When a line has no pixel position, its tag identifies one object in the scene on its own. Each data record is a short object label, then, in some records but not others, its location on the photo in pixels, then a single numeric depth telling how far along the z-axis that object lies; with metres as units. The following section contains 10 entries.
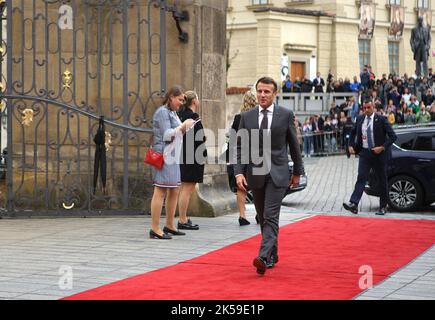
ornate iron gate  14.50
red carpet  8.74
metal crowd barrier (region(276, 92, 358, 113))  41.22
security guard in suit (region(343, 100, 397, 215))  16.16
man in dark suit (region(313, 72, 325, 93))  41.69
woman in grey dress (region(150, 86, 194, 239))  12.05
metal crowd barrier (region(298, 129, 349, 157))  34.94
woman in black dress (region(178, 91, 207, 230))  13.15
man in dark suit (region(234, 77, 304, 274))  9.93
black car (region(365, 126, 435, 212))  17.64
